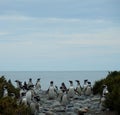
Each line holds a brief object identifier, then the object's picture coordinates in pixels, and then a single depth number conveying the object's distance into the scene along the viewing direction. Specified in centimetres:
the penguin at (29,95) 2172
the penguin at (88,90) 3060
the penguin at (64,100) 2453
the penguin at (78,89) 3220
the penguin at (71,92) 2880
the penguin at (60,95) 2672
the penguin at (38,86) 3637
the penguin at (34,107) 2061
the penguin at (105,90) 2322
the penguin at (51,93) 2895
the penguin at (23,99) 2044
